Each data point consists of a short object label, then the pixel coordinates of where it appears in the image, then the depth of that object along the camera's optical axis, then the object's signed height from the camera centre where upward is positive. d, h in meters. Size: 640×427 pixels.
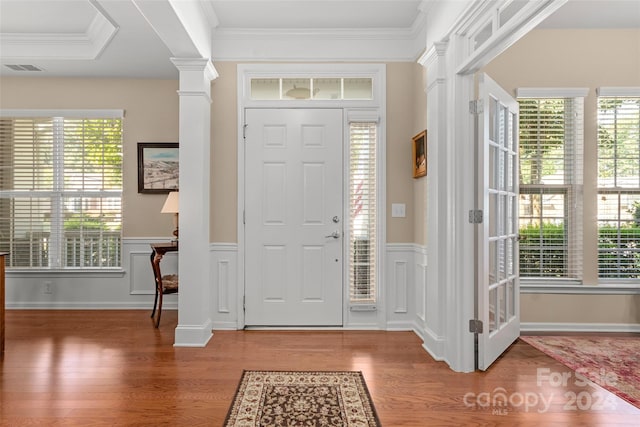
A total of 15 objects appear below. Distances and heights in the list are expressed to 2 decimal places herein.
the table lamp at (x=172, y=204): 4.20 +0.13
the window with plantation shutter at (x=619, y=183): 3.98 +0.32
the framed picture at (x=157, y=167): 4.86 +0.57
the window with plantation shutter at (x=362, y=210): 4.12 +0.07
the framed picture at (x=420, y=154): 3.64 +0.56
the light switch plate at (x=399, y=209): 4.09 +0.08
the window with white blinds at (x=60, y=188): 4.87 +0.33
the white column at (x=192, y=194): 3.62 +0.20
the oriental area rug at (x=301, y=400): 2.27 -1.05
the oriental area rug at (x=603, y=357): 2.78 -1.05
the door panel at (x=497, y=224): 2.99 -0.04
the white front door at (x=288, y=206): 4.08 +0.11
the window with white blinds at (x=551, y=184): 4.00 +0.32
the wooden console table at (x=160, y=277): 4.21 -0.58
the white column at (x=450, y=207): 3.01 +0.08
